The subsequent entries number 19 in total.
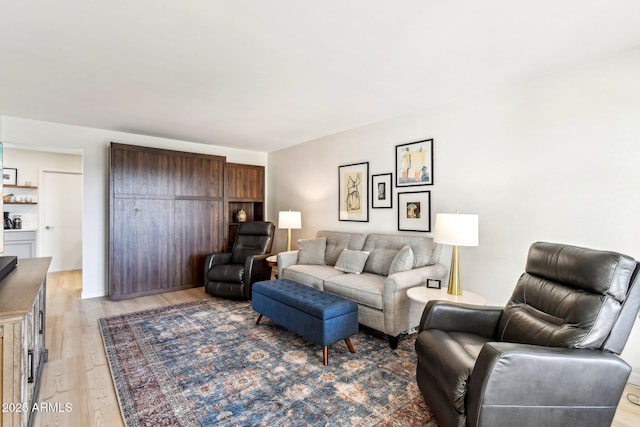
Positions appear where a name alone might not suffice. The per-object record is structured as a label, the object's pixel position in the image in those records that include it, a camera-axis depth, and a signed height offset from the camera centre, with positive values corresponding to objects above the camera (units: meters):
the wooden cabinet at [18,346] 1.25 -0.61
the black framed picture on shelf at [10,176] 5.19 +0.61
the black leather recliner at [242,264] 4.12 -0.75
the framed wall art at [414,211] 3.47 +0.01
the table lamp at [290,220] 4.66 -0.12
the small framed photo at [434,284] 2.77 -0.65
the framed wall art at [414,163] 3.46 +0.58
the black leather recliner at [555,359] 1.37 -0.71
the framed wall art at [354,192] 4.17 +0.29
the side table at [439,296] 2.46 -0.70
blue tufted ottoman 2.46 -0.87
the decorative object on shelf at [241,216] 5.54 -0.07
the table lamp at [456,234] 2.48 -0.18
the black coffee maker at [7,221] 5.26 -0.16
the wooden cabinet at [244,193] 5.45 +0.35
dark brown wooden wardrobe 4.20 -0.09
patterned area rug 1.85 -1.22
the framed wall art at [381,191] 3.88 +0.28
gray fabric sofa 2.76 -0.65
